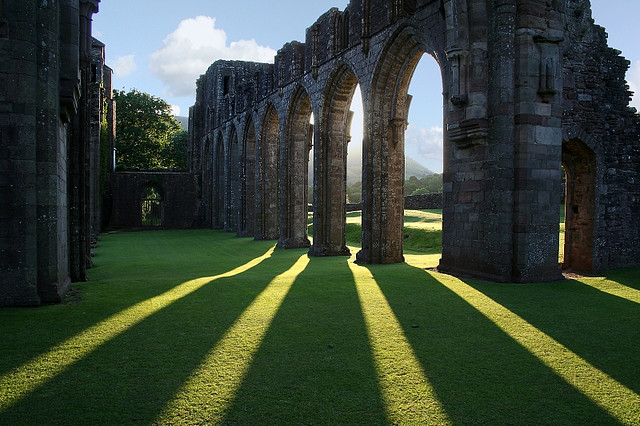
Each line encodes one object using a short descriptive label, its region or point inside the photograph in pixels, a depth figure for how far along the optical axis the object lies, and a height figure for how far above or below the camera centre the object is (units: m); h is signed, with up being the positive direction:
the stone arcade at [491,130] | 8.39 +1.60
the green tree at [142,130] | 40.56 +6.67
